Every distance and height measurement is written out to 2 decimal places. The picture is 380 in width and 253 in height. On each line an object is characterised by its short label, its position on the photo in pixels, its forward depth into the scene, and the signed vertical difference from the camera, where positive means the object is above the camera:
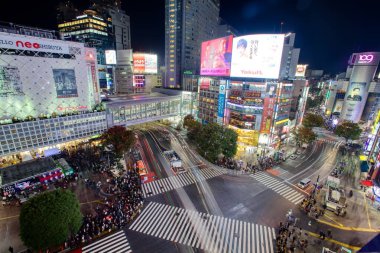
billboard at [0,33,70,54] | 33.78 +5.76
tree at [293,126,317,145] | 48.39 -14.44
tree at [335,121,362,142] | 51.52 -13.47
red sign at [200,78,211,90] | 60.91 -1.62
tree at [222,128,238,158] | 39.72 -14.23
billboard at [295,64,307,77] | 94.75 +6.33
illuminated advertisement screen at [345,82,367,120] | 67.06 -5.47
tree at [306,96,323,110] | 94.91 -10.91
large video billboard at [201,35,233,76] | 52.41 +6.92
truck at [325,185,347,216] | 26.30 -17.76
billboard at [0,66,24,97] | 34.59 -2.03
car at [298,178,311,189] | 33.00 -18.55
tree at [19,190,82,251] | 17.06 -14.42
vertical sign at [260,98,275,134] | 46.81 -9.19
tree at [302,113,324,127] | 60.62 -12.89
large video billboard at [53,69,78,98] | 41.75 -2.33
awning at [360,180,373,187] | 31.95 -17.47
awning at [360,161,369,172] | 37.32 -17.36
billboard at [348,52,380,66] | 62.95 +9.35
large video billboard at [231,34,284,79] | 43.53 +6.48
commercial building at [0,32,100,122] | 35.19 -0.93
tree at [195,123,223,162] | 39.69 -14.15
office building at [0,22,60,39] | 34.56 +8.36
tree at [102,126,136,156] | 36.78 -13.34
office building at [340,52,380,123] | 64.19 +0.12
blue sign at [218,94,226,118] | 54.73 -7.62
